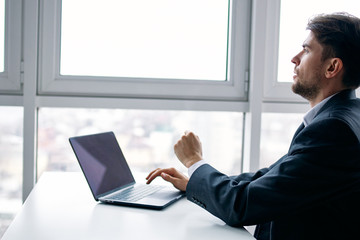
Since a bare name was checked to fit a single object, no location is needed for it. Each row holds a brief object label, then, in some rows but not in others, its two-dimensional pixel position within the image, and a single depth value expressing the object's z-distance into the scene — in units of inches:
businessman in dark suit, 43.3
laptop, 53.4
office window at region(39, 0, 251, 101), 80.3
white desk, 42.1
